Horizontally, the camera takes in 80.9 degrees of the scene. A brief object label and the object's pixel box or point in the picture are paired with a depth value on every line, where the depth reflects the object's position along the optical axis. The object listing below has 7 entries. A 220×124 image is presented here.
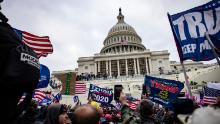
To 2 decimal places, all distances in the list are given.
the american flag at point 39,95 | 6.93
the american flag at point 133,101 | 6.76
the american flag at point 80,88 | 9.01
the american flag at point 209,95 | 5.52
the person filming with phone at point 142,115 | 1.86
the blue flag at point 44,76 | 4.91
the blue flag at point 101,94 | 6.68
